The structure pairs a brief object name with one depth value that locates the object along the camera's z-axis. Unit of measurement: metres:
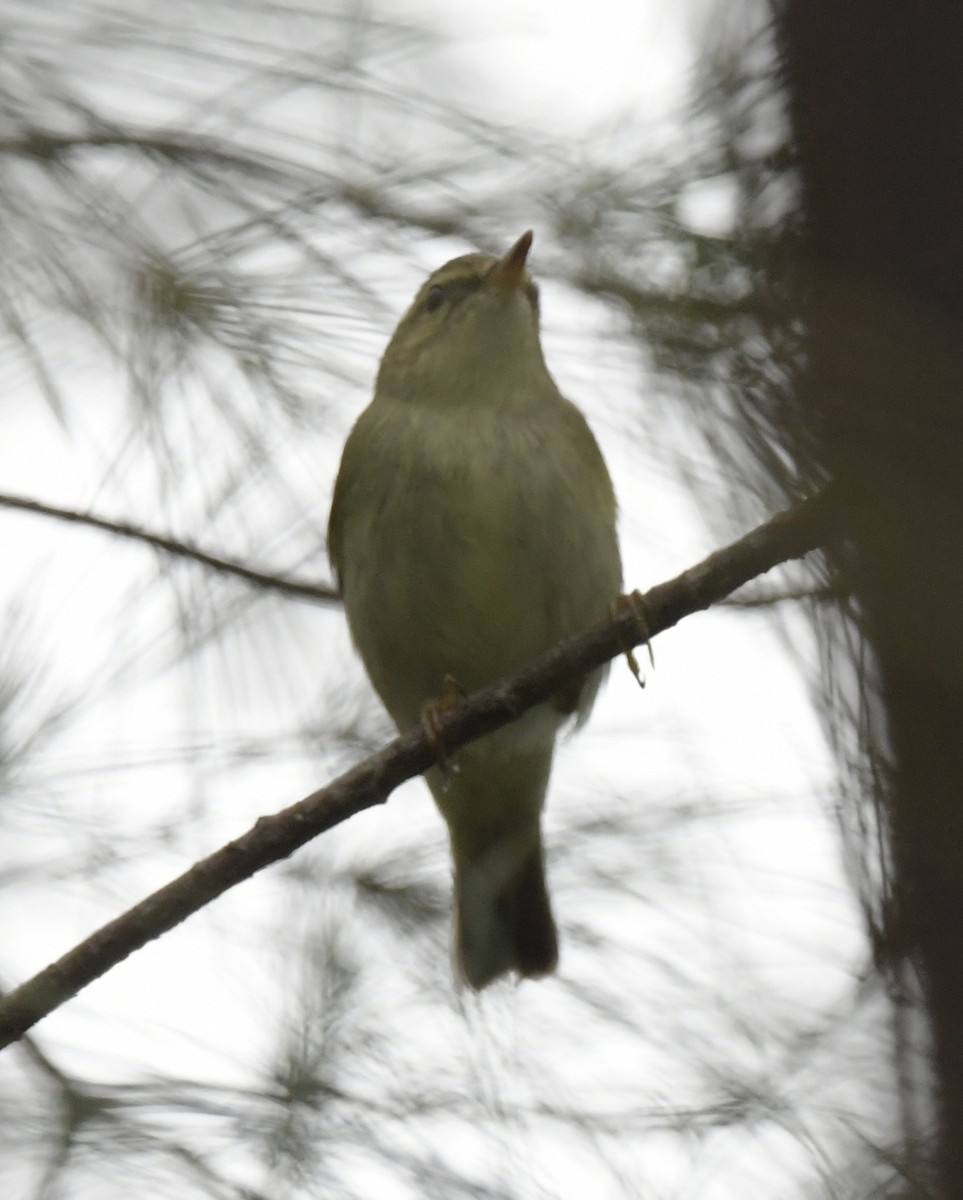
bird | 6.12
